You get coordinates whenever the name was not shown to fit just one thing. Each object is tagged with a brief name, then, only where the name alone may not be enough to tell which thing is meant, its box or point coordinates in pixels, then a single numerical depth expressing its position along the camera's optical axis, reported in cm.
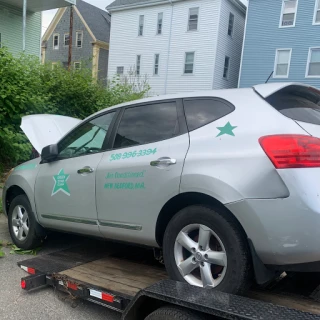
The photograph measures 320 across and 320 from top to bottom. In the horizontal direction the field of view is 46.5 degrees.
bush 788
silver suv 247
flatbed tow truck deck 223
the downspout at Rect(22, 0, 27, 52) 1510
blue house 2081
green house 1664
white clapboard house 2425
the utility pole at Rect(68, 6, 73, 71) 2083
